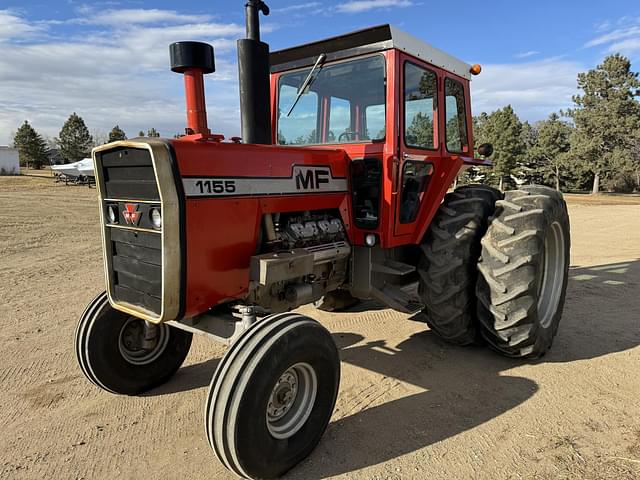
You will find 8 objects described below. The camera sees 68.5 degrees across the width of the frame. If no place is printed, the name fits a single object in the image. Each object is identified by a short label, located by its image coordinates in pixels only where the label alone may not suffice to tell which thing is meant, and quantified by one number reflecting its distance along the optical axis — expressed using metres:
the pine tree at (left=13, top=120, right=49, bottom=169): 51.60
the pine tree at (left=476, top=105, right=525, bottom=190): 31.61
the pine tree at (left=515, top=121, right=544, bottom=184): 33.19
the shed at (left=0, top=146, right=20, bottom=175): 45.06
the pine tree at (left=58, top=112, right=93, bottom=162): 51.38
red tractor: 2.59
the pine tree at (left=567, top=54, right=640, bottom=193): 29.14
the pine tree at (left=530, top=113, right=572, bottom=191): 32.94
